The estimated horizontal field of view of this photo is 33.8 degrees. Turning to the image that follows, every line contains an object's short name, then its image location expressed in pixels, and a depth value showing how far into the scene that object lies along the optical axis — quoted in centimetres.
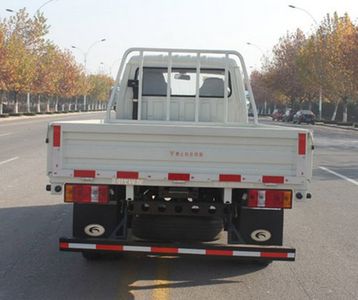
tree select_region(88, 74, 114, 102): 12898
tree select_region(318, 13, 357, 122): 5175
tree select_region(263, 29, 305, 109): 7831
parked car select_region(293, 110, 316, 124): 6247
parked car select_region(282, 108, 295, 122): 7375
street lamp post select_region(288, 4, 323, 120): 6350
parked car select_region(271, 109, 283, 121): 8182
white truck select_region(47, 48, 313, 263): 532
